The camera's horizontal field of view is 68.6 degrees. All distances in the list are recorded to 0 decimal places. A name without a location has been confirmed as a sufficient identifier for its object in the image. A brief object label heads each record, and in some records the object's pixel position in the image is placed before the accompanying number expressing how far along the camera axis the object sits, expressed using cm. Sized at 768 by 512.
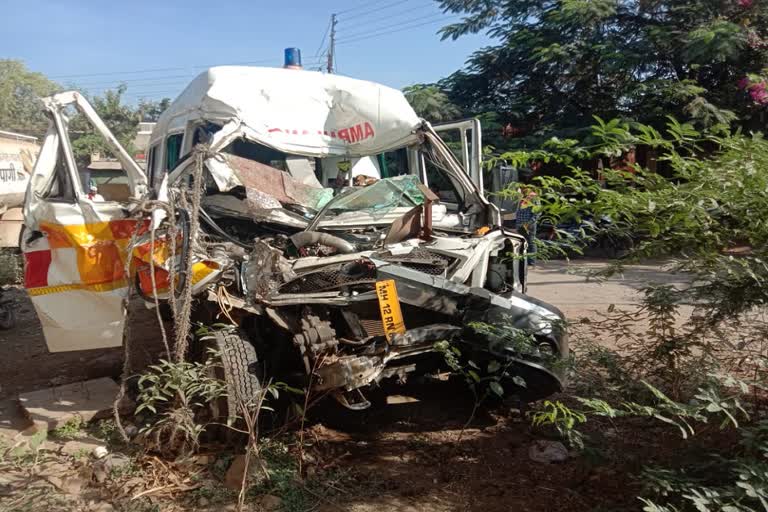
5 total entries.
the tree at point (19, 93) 3054
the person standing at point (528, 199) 305
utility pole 2755
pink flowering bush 1055
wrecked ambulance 317
